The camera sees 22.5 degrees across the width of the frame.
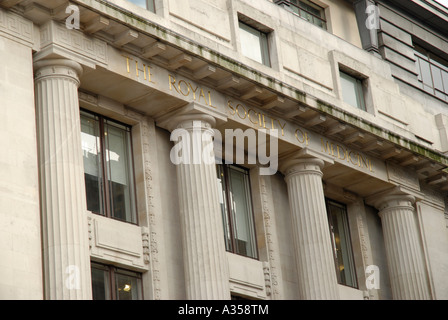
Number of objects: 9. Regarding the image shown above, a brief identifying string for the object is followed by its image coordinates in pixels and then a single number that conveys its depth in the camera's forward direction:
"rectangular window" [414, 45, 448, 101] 43.97
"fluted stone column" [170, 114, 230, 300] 29.88
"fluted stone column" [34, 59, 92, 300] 26.14
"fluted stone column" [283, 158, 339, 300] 33.62
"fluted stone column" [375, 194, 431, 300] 37.31
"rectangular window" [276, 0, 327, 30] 39.16
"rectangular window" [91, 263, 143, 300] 28.84
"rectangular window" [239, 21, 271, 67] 35.38
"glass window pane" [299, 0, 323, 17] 39.59
